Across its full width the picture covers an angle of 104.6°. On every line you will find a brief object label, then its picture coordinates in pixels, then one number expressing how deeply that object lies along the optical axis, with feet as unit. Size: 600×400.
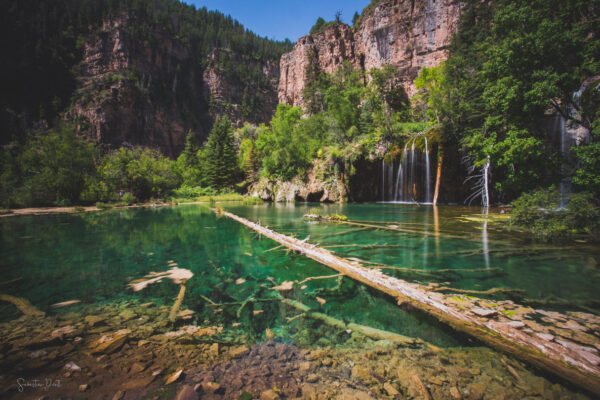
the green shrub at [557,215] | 24.14
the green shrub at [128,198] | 83.30
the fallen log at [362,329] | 8.36
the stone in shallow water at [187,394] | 5.75
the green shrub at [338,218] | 37.11
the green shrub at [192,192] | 117.91
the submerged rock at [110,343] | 7.75
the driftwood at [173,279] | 12.12
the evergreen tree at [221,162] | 130.52
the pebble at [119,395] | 5.66
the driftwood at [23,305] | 10.54
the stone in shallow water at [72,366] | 6.73
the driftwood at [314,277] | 14.11
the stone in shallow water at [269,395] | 5.84
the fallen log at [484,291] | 11.89
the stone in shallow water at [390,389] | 6.02
